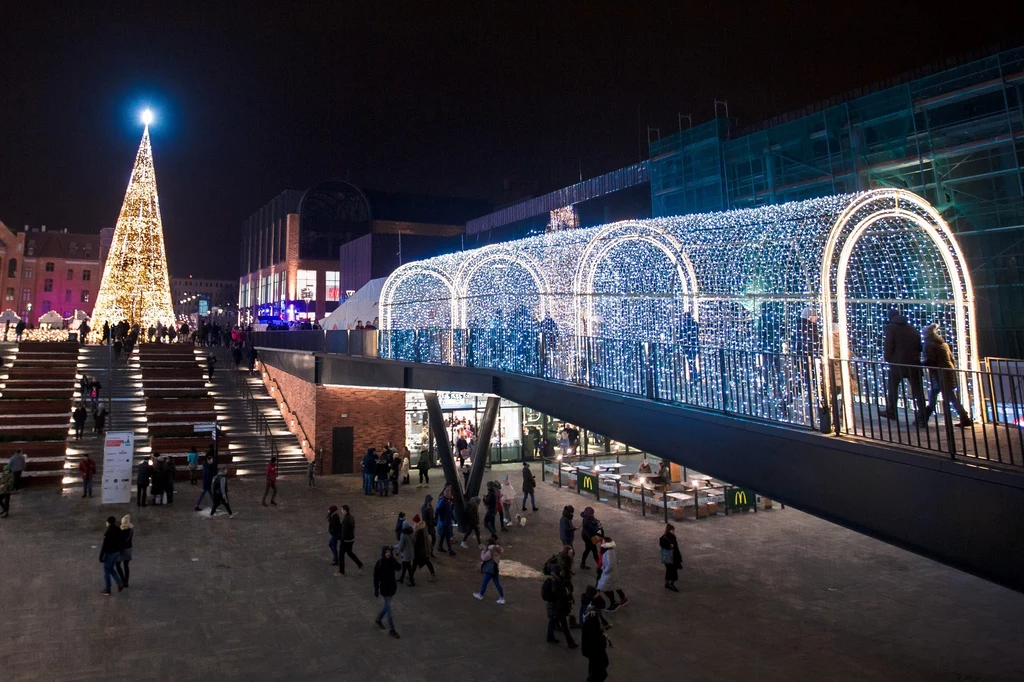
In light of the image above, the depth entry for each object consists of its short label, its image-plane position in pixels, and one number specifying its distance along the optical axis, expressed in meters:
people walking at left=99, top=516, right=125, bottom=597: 9.49
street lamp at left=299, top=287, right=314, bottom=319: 52.94
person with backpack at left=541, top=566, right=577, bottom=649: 8.11
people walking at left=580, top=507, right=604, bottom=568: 11.24
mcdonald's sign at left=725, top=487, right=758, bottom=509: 15.47
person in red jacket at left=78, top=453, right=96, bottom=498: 15.87
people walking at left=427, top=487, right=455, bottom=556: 12.56
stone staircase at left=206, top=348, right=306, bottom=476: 20.64
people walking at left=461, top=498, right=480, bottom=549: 13.30
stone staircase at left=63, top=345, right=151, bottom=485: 18.42
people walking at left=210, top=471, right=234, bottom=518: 14.70
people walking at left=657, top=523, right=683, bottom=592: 10.20
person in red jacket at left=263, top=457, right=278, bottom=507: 16.14
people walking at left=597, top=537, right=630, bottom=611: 9.11
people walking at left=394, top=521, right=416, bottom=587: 10.59
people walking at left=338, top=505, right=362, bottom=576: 11.01
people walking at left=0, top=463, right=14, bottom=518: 13.87
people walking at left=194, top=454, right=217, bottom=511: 15.75
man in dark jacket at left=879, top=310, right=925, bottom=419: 6.12
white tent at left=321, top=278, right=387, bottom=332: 26.55
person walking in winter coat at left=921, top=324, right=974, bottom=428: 5.09
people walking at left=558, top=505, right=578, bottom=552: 11.21
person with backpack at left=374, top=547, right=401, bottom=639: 8.43
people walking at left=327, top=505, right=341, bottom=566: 11.37
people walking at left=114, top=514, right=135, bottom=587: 9.75
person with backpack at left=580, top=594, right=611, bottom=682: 6.55
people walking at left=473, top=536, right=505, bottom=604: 9.66
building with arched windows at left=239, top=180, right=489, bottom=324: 52.38
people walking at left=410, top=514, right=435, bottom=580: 10.76
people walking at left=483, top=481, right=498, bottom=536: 13.46
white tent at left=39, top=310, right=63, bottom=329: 37.05
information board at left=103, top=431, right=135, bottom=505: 14.98
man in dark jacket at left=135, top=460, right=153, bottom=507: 15.38
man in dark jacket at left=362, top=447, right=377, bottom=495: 18.22
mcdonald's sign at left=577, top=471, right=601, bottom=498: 17.77
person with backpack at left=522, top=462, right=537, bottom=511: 15.99
